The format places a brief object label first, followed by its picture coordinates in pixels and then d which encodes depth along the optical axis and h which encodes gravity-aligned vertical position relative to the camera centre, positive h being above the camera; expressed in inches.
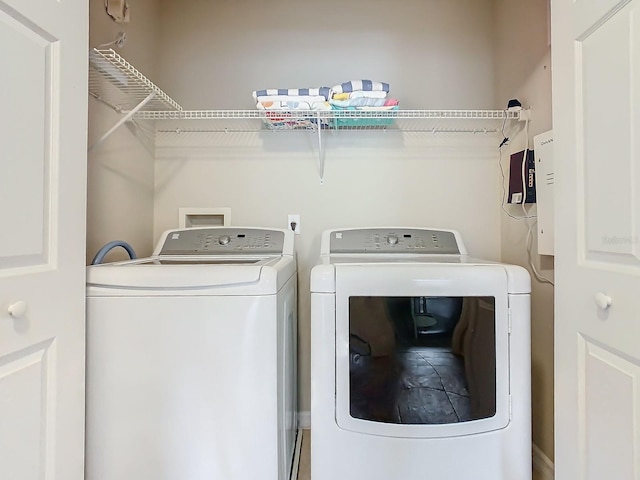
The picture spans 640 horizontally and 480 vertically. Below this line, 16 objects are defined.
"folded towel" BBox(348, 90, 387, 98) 65.5 +25.0
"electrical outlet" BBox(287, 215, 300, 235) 81.4 +3.7
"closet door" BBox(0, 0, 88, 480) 32.4 +0.4
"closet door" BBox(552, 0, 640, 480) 30.7 +0.3
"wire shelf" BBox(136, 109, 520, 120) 67.9 +22.8
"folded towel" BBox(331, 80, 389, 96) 65.3 +26.2
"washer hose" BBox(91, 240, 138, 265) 53.1 -1.5
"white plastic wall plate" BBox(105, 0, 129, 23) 60.8 +37.1
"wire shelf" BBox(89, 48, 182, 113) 51.5 +24.2
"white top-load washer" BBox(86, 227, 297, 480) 44.1 -15.4
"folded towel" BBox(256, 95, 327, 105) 66.5 +24.7
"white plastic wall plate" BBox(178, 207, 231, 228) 81.1 +5.5
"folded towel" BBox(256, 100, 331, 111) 66.7 +23.6
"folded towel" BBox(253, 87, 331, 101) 66.7 +25.7
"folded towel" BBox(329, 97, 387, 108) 66.3 +24.0
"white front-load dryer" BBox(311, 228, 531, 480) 47.3 -16.5
